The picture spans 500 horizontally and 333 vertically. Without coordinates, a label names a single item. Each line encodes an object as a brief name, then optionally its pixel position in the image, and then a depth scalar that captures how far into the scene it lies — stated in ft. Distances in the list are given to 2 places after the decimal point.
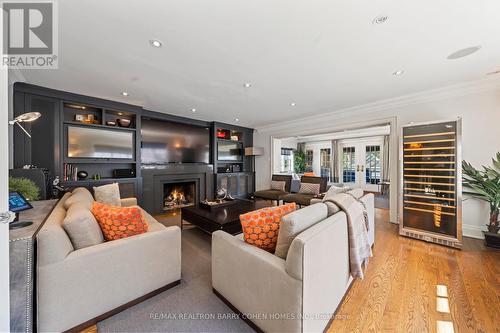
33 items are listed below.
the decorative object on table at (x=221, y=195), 12.26
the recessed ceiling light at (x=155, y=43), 6.35
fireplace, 16.25
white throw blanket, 5.64
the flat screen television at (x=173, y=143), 14.76
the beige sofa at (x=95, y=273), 4.18
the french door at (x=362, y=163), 25.16
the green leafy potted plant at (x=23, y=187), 6.44
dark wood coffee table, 8.75
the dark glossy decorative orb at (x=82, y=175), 11.60
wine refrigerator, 9.37
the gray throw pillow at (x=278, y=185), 17.58
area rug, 4.67
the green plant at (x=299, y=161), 30.71
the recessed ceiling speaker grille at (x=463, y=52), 6.89
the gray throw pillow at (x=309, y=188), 15.19
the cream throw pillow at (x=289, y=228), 4.34
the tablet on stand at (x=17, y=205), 4.79
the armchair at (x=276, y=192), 15.79
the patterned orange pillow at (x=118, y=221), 5.43
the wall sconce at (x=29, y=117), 5.63
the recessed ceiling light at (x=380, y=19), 5.34
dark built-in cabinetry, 10.04
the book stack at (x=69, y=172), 11.14
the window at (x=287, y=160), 29.84
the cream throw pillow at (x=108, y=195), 9.04
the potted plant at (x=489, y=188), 9.00
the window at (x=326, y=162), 29.25
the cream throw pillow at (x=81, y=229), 4.79
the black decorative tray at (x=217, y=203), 10.71
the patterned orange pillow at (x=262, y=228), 4.94
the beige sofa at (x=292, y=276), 3.71
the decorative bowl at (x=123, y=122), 13.34
